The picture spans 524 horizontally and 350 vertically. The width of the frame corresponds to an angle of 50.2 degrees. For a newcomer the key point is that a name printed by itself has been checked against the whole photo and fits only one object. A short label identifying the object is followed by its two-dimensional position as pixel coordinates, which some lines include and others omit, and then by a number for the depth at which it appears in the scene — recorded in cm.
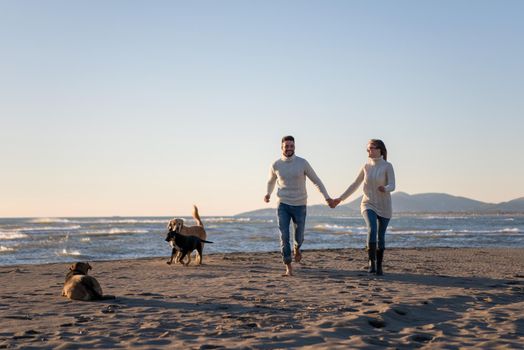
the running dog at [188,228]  1034
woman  828
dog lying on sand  605
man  823
